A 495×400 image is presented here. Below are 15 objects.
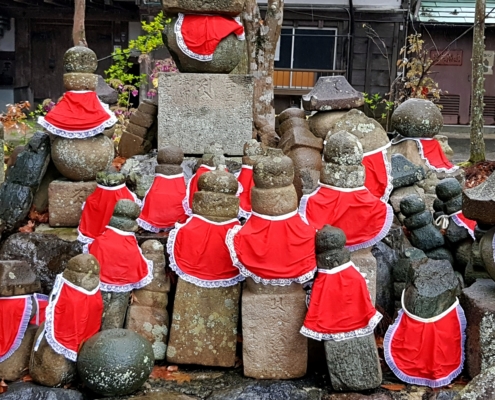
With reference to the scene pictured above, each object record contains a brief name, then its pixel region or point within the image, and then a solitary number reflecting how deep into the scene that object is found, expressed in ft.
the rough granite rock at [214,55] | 20.42
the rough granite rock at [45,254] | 17.87
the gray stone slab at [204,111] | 20.76
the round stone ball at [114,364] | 13.04
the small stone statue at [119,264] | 14.97
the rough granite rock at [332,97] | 20.40
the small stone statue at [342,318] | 13.58
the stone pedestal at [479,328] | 13.61
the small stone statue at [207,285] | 15.03
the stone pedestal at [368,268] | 15.30
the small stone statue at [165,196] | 17.84
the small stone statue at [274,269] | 13.94
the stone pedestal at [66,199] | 18.72
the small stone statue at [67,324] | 13.53
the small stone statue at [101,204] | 17.44
